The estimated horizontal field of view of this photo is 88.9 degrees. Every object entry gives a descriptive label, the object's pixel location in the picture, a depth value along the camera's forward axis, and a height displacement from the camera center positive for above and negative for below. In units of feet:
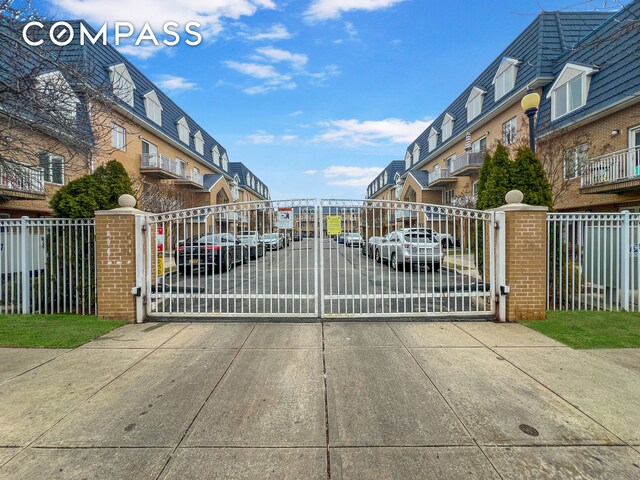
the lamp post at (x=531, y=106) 24.67 +9.93
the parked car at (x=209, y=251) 29.32 -1.30
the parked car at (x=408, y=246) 25.66 -0.81
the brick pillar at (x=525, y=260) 19.22 -1.41
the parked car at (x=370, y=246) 20.92 -0.58
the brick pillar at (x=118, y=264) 19.52 -1.53
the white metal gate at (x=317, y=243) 20.22 -0.37
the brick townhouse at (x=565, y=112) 42.86 +20.89
